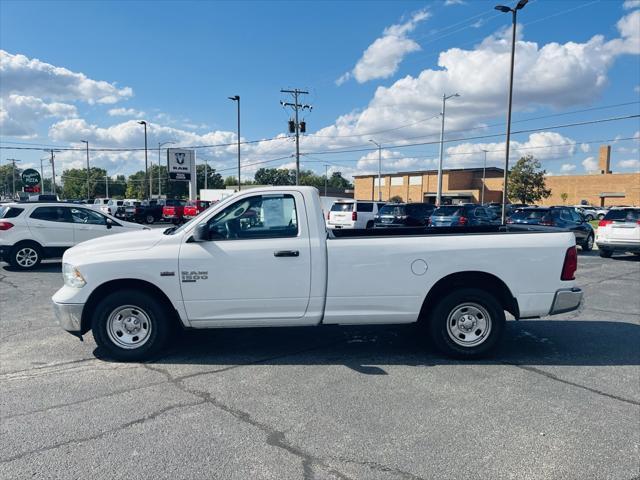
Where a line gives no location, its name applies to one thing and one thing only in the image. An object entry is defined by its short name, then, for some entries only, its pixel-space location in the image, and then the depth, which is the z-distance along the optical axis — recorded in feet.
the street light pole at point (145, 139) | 157.89
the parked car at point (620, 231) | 48.96
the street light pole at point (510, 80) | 68.80
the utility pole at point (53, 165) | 258.08
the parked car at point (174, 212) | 109.50
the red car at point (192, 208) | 104.83
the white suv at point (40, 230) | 38.40
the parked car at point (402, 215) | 75.31
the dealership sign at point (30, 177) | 68.61
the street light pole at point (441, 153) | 130.41
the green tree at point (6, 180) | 479.82
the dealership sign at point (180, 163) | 123.65
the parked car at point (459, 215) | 67.56
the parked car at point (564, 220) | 58.44
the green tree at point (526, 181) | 200.23
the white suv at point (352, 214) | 77.00
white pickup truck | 16.60
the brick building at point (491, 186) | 229.45
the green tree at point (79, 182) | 447.42
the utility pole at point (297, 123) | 132.36
